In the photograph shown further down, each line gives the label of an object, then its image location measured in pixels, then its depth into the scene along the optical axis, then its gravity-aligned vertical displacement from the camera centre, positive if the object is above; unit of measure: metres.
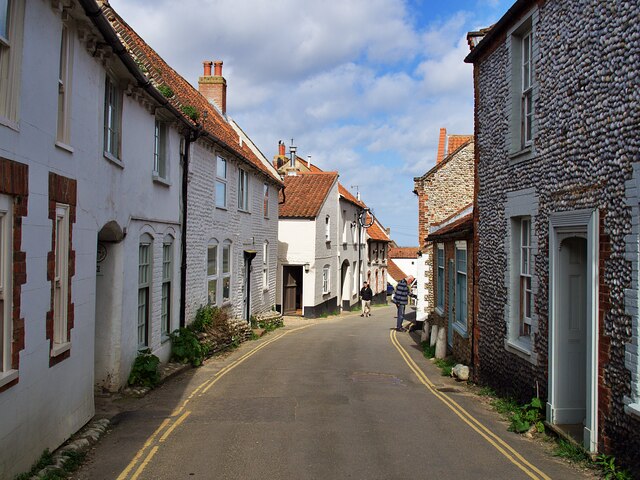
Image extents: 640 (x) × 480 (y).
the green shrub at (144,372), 11.41 -2.24
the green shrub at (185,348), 14.22 -2.19
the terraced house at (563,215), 6.89 +0.69
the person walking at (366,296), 34.22 -2.13
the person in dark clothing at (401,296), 24.95 -1.52
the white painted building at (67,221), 6.04 +0.50
